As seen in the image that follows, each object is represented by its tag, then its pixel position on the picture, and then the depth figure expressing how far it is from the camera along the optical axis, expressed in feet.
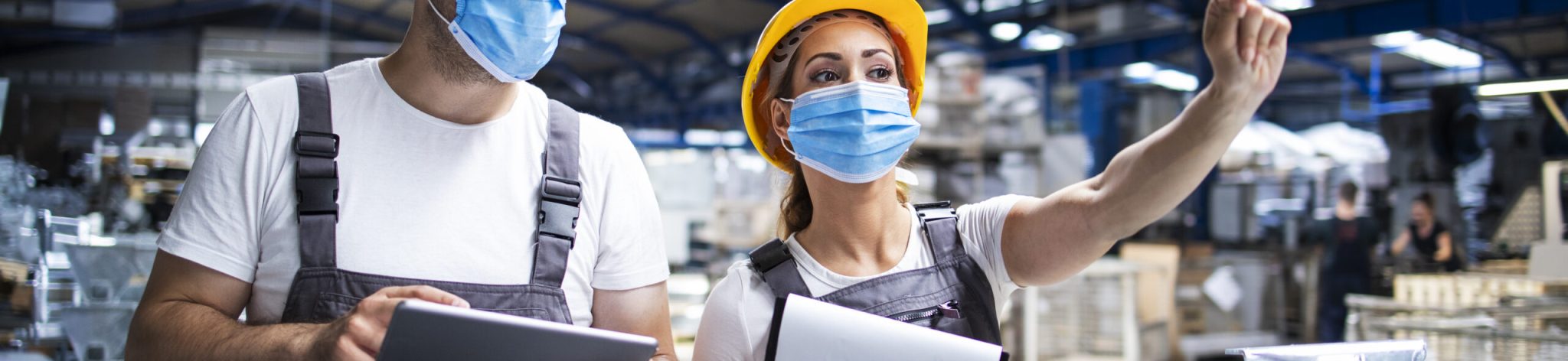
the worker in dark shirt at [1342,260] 19.60
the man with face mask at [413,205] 4.40
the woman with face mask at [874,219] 4.78
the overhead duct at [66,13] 12.68
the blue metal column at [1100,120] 27.91
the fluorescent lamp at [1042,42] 31.68
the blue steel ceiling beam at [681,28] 20.57
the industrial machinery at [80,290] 11.46
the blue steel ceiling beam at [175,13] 13.57
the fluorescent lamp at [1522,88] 14.89
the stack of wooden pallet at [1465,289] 13.80
